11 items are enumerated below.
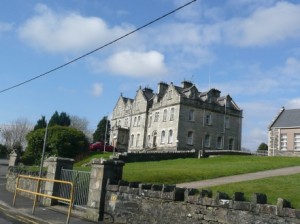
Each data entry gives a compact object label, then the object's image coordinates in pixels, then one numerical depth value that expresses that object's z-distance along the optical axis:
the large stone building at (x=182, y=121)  48.43
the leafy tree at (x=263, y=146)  71.06
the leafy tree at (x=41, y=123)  61.78
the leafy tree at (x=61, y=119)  68.63
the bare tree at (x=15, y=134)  75.64
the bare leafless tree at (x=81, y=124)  79.77
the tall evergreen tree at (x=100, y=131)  73.09
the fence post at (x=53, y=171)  13.22
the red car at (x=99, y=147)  50.18
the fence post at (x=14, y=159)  25.39
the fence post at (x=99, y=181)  10.18
